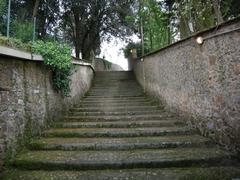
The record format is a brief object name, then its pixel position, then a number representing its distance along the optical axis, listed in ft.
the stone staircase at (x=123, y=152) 12.36
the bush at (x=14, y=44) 12.93
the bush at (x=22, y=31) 16.03
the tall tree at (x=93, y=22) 38.70
